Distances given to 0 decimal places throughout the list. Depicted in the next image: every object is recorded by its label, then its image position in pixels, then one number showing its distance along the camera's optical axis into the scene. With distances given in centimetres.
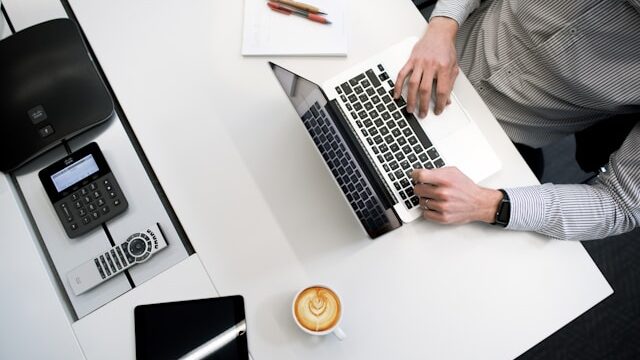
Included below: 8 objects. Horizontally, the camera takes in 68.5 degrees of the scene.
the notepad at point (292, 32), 93
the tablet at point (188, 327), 82
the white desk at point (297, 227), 83
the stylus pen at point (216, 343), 82
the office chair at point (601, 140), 99
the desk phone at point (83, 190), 87
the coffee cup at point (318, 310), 77
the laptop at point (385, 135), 79
